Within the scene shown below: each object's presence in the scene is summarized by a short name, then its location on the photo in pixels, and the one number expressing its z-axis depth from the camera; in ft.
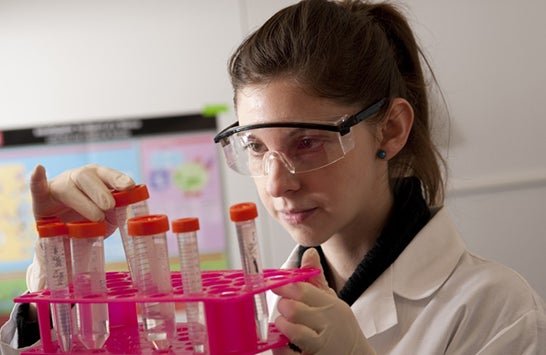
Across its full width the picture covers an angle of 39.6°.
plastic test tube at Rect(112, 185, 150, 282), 3.78
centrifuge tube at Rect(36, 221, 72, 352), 3.42
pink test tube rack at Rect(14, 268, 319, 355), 3.03
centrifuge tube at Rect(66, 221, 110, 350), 3.35
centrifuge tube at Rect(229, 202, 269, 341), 3.15
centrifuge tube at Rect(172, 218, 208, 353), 3.12
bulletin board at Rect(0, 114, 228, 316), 9.27
